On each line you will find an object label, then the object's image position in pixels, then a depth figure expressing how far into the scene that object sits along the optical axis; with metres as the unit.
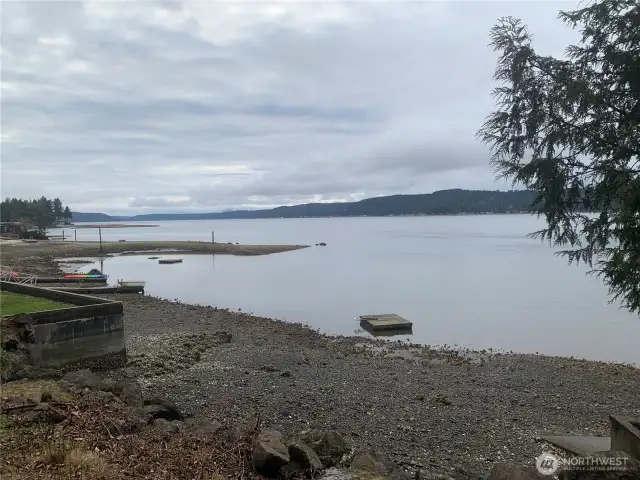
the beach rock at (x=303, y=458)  6.09
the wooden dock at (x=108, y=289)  32.97
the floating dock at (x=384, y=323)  25.67
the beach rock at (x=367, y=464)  6.42
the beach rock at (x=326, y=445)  7.09
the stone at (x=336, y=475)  6.01
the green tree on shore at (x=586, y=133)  7.40
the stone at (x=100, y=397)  7.98
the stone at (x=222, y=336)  19.86
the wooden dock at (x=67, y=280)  36.03
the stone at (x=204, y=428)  7.06
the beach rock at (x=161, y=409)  8.68
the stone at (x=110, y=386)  9.55
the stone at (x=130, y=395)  8.98
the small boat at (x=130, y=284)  36.91
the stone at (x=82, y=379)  9.44
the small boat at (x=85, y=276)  39.15
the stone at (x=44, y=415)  6.10
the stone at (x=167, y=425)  7.03
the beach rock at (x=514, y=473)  5.09
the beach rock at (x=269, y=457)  5.75
